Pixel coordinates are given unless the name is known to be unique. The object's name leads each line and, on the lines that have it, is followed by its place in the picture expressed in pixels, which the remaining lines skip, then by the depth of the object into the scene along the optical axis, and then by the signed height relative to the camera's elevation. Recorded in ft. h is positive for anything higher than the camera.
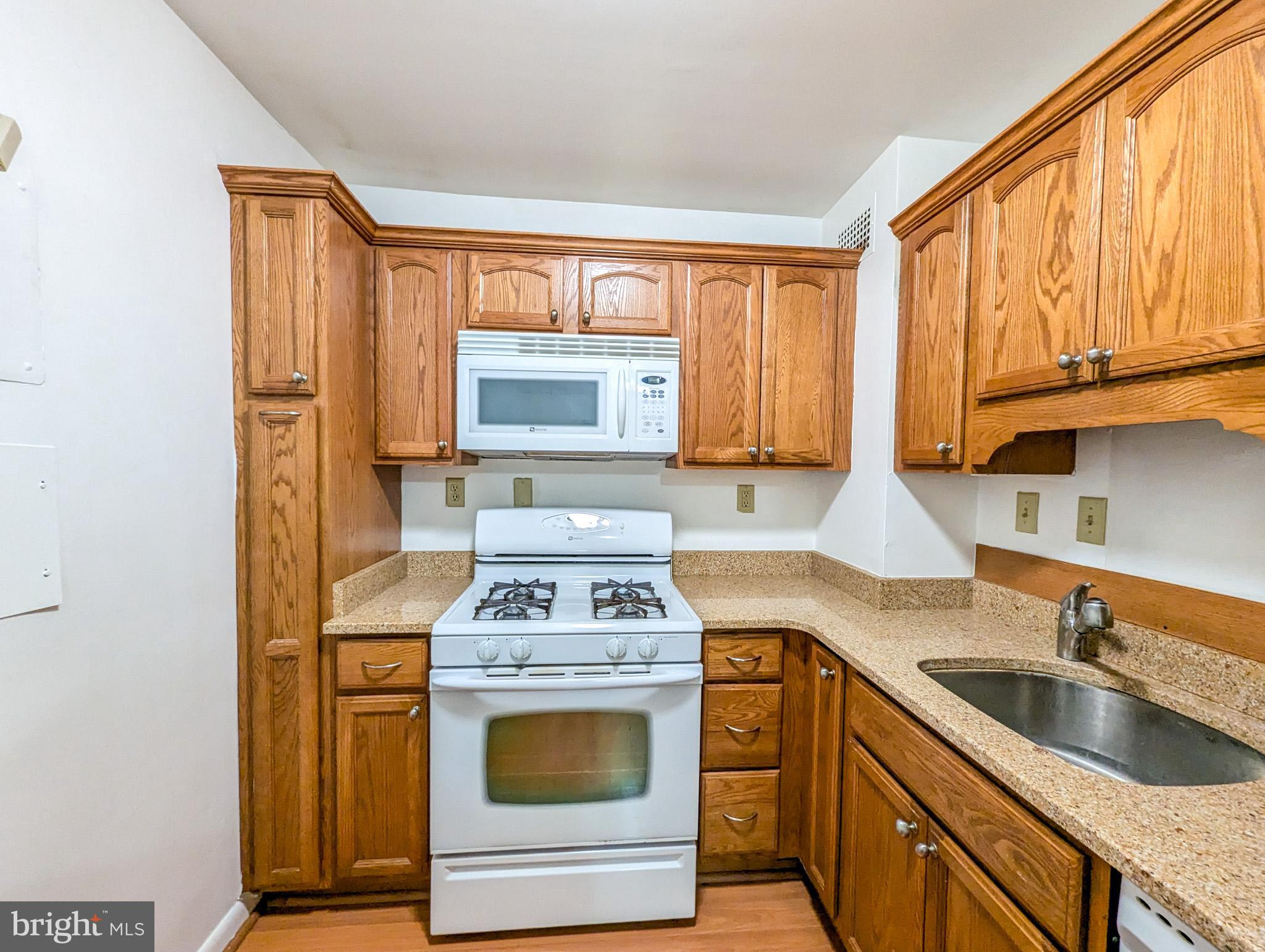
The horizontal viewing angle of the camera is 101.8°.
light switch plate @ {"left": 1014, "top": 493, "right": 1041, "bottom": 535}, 5.23 -0.49
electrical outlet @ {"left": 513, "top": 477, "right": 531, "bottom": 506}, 7.21 -0.50
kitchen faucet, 3.97 -1.23
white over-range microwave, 5.97 +0.73
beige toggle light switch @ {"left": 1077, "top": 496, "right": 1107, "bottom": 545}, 4.55 -0.50
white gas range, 4.99 -3.11
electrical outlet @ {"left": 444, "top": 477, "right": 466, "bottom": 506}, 7.16 -0.51
